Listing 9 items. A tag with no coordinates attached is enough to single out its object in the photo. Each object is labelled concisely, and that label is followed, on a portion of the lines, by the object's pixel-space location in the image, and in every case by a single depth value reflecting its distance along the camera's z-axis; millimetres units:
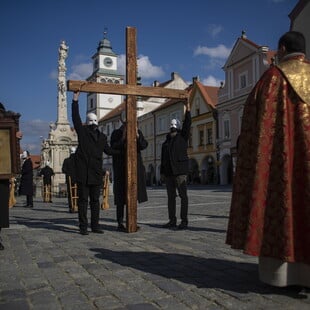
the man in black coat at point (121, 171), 6988
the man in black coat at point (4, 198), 5109
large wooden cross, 6539
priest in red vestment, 2998
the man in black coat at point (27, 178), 14897
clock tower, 84312
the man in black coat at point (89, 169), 6598
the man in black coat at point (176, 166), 7125
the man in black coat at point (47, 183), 17891
